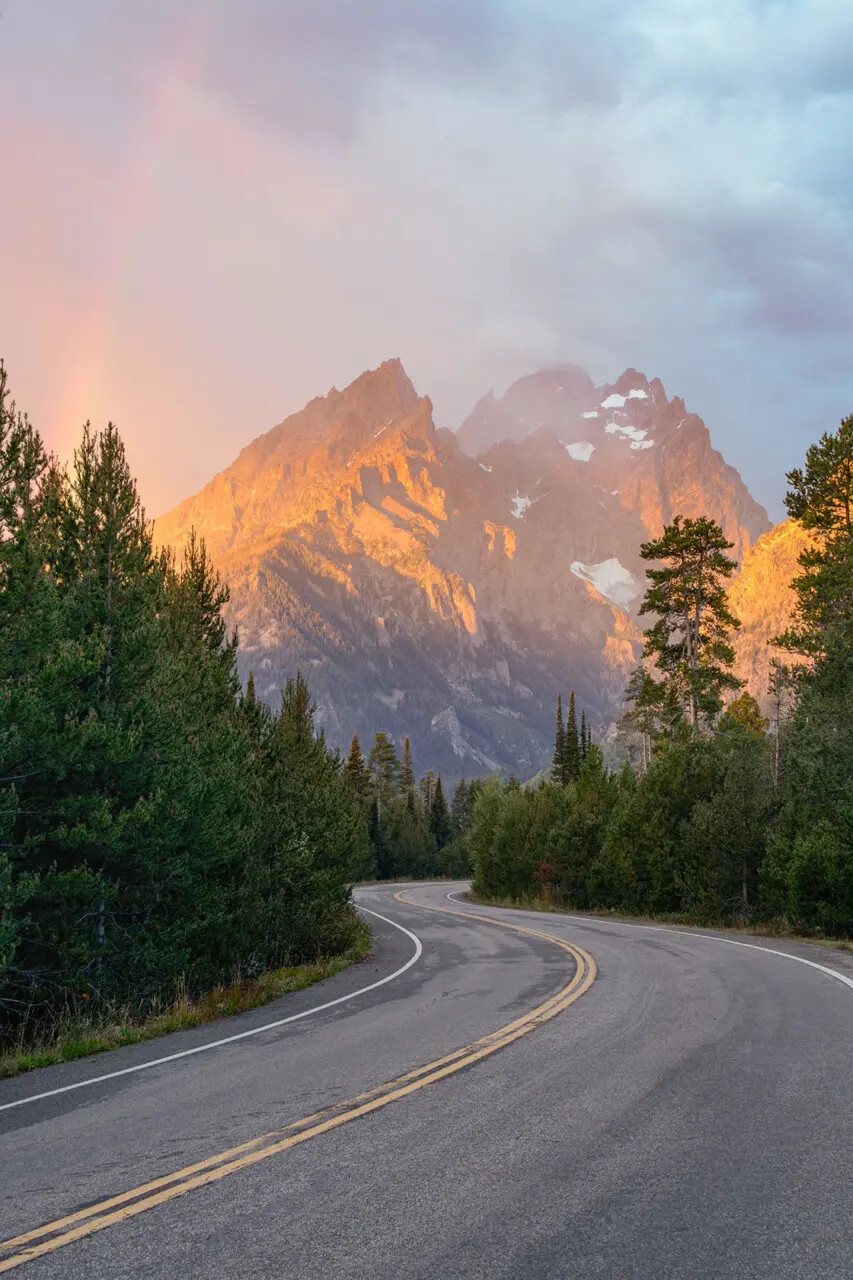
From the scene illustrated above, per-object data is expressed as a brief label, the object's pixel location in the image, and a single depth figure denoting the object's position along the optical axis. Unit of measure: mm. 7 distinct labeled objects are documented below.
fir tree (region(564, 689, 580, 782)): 85250
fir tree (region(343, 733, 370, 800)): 87938
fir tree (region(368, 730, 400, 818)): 123750
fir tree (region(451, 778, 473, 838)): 120394
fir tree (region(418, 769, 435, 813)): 131375
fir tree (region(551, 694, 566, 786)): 86438
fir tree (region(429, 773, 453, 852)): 110375
